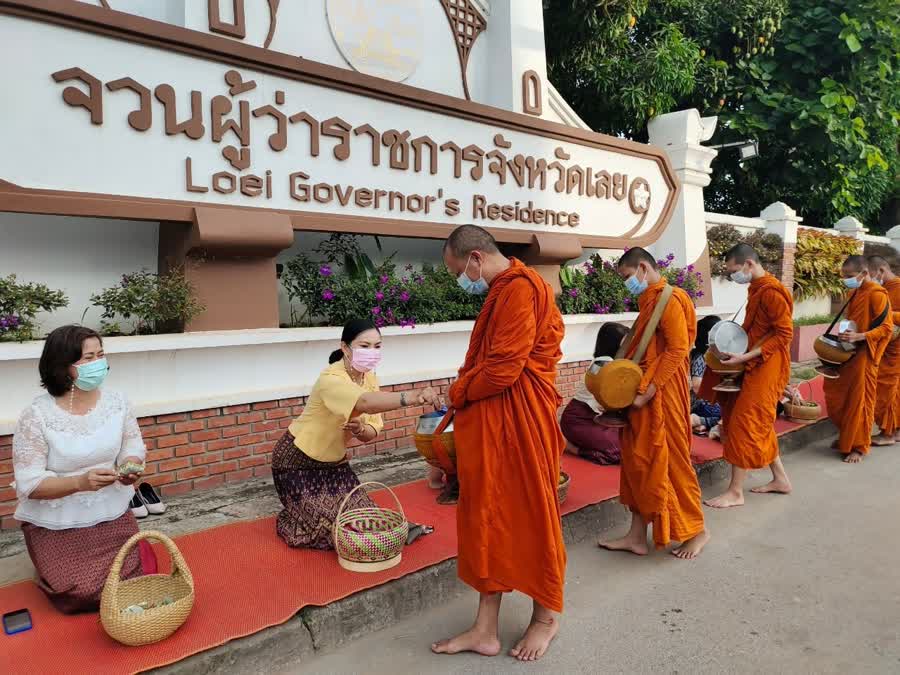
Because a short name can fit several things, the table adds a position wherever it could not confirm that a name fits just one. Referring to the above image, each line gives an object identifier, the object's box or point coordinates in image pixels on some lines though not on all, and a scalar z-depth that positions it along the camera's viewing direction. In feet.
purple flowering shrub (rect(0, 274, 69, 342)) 12.57
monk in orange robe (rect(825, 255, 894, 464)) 19.80
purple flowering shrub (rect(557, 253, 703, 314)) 23.77
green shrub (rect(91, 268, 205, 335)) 14.07
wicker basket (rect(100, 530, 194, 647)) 8.31
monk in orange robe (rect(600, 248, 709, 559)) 12.32
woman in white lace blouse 9.01
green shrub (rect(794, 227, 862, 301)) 37.91
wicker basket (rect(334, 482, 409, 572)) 10.71
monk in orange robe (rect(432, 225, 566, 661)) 9.09
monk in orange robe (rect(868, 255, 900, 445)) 21.44
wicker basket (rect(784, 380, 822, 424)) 21.95
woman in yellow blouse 11.03
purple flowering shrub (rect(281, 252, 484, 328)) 17.60
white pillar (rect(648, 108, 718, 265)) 27.61
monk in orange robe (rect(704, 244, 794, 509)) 15.25
